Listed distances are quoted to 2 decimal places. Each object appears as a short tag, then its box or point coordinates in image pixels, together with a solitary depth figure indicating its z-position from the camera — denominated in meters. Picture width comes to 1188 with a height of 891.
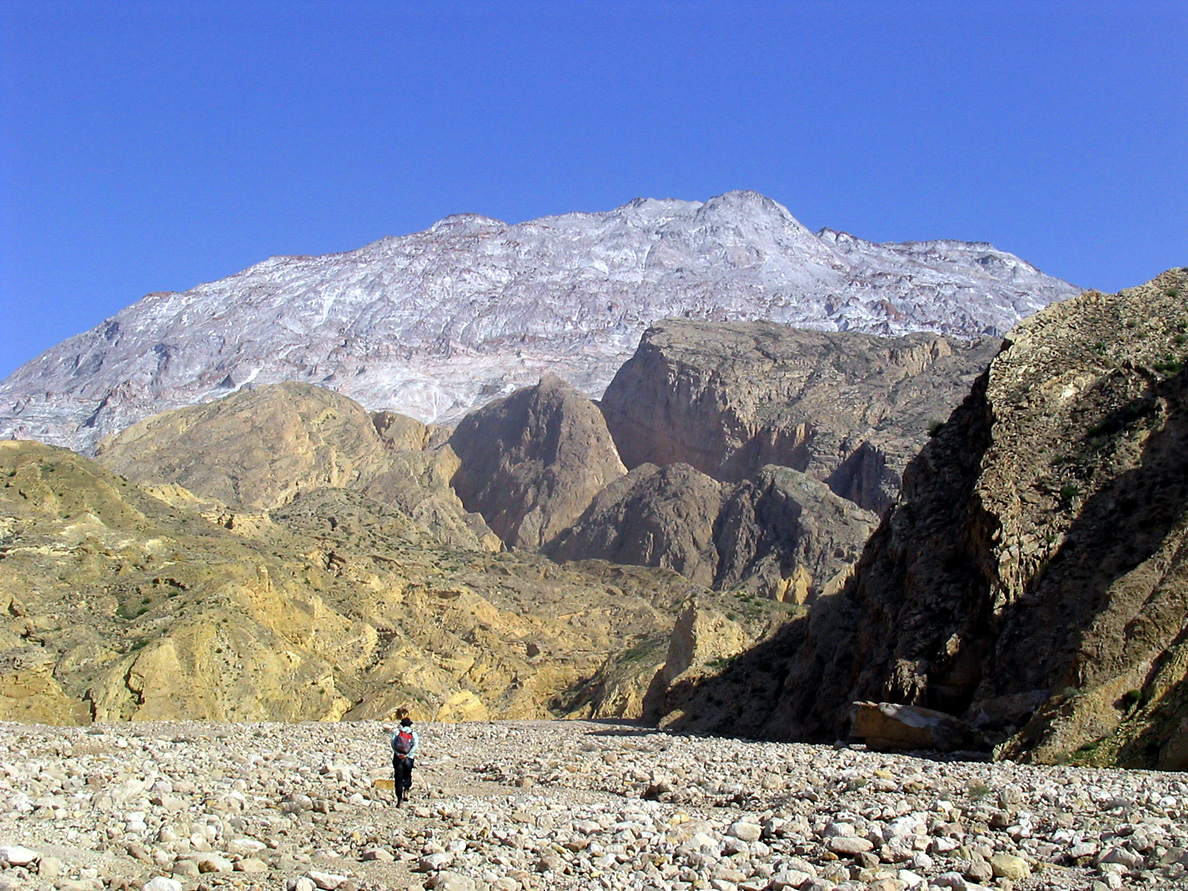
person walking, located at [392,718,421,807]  14.44
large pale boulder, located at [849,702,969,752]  18.03
